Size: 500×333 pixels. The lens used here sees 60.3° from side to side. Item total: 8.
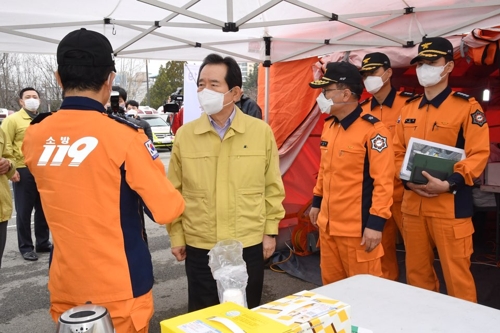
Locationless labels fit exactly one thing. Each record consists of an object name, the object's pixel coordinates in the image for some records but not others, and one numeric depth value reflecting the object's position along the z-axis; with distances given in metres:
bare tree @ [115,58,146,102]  38.15
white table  1.50
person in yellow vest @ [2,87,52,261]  5.27
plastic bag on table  1.31
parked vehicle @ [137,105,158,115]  25.42
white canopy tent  3.77
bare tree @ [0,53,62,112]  26.61
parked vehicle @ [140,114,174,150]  18.55
